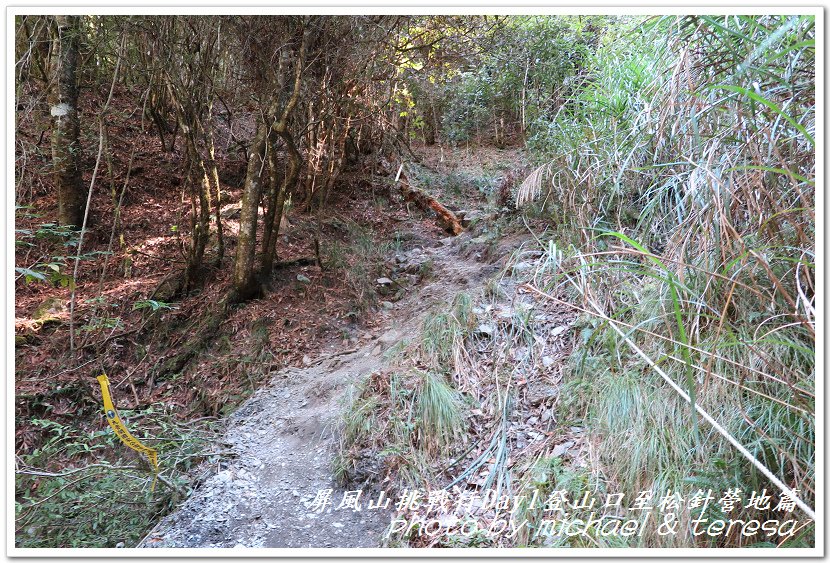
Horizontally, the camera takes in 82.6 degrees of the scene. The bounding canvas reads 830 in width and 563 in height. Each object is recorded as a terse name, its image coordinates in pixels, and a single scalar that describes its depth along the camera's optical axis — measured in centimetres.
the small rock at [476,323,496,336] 290
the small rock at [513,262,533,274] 340
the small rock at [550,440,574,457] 201
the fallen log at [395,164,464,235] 587
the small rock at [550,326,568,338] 270
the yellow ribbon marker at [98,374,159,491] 187
